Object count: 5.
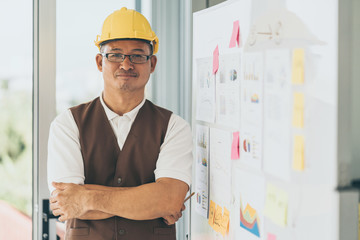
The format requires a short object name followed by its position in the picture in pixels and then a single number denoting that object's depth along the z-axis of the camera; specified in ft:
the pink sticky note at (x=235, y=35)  5.45
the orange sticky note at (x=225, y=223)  5.83
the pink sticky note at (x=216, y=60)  6.16
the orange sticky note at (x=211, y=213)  6.38
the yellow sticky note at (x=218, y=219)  6.09
